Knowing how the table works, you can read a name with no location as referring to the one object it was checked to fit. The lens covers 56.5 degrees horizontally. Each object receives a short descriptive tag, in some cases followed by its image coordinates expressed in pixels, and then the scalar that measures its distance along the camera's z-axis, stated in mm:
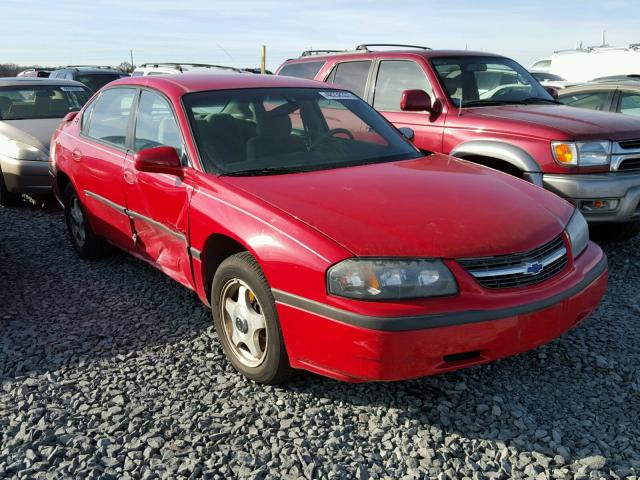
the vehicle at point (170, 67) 12078
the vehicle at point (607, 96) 7367
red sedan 2559
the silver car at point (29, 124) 6766
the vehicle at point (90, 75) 15188
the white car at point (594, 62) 15366
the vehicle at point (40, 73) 17450
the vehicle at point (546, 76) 18486
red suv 4703
